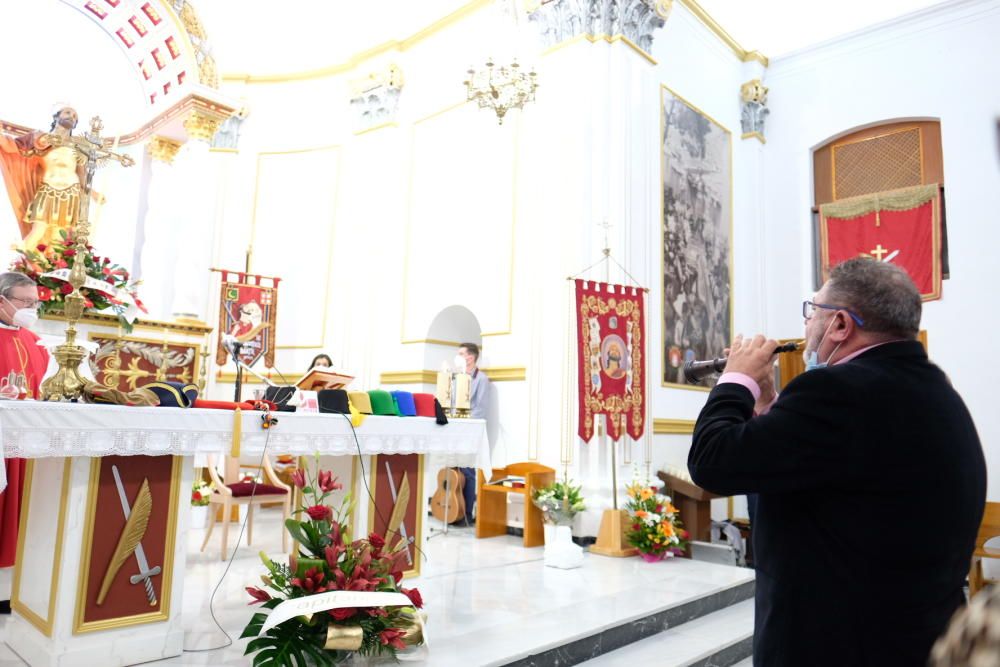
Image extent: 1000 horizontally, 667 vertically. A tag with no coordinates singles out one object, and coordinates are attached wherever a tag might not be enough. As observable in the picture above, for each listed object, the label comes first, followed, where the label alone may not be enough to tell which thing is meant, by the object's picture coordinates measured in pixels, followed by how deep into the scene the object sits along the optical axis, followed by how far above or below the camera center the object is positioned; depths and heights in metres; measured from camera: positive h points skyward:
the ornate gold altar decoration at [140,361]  7.54 +0.31
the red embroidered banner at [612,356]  6.97 +0.50
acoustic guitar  8.20 -1.13
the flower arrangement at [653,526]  6.50 -1.11
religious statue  8.45 +2.44
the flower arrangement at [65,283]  4.21 +0.69
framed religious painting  8.88 +2.30
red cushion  5.71 -0.79
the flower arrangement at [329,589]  3.21 -0.95
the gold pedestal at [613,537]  6.70 -1.26
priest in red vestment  3.96 +0.19
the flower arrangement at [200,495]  6.72 -0.98
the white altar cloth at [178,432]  3.03 -0.21
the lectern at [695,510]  7.56 -1.10
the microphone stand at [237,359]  4.08 +0.19
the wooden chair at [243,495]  5.64 -0.83
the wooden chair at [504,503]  7.14 -1.07
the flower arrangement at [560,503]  6.83 -0.96
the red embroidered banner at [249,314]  9.66 +1.09
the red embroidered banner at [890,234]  9.05 +2.42
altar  3.15 -0.64
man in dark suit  1.59 -0.18
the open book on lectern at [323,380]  4.94 +0.11
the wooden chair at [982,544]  6.54 -1.20
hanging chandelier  7.18 +3.20
